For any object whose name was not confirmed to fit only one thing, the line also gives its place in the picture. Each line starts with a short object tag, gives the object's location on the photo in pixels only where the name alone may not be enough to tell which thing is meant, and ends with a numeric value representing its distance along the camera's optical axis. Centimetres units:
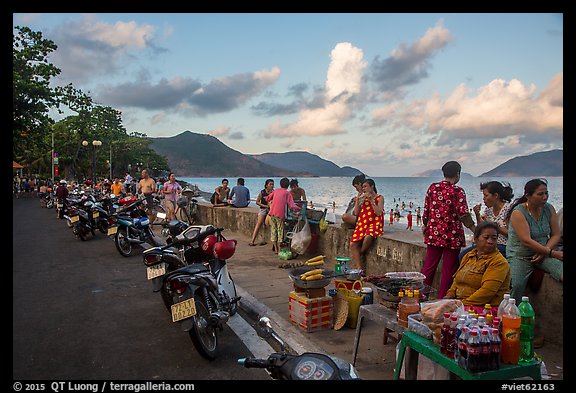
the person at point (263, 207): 1101
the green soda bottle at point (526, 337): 295
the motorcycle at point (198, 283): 423
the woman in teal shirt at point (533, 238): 441
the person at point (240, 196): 1372
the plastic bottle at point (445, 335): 303
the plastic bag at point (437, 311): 320
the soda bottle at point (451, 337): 299
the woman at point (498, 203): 531
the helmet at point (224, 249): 522
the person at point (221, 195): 1532
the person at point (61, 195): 1883
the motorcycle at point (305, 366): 224
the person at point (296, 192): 1070
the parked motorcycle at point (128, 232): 1014
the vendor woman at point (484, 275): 367
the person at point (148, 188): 1383
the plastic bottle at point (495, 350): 279
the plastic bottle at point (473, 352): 275
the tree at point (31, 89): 2575
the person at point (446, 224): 530
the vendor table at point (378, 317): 365
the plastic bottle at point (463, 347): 280
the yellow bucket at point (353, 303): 511
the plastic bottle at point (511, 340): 290
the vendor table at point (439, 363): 280
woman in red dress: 673
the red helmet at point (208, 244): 531
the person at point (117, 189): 1844
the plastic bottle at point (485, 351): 276
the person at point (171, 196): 1477
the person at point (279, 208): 948
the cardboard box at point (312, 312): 500
